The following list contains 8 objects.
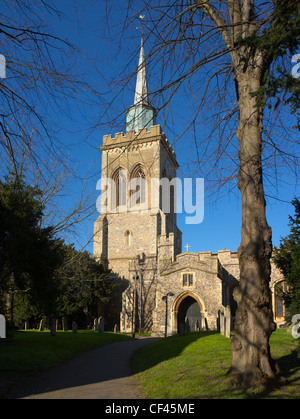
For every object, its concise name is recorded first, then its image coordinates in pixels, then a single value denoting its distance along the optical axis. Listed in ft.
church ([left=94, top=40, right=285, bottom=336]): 89.71
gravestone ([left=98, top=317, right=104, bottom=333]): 77.16
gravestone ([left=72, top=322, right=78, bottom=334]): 68.83
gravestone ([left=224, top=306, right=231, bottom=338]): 47.44
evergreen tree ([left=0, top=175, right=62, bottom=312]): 39.88
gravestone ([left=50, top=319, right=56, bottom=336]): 54.66
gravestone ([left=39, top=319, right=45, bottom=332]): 72.69
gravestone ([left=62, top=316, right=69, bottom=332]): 93.67
